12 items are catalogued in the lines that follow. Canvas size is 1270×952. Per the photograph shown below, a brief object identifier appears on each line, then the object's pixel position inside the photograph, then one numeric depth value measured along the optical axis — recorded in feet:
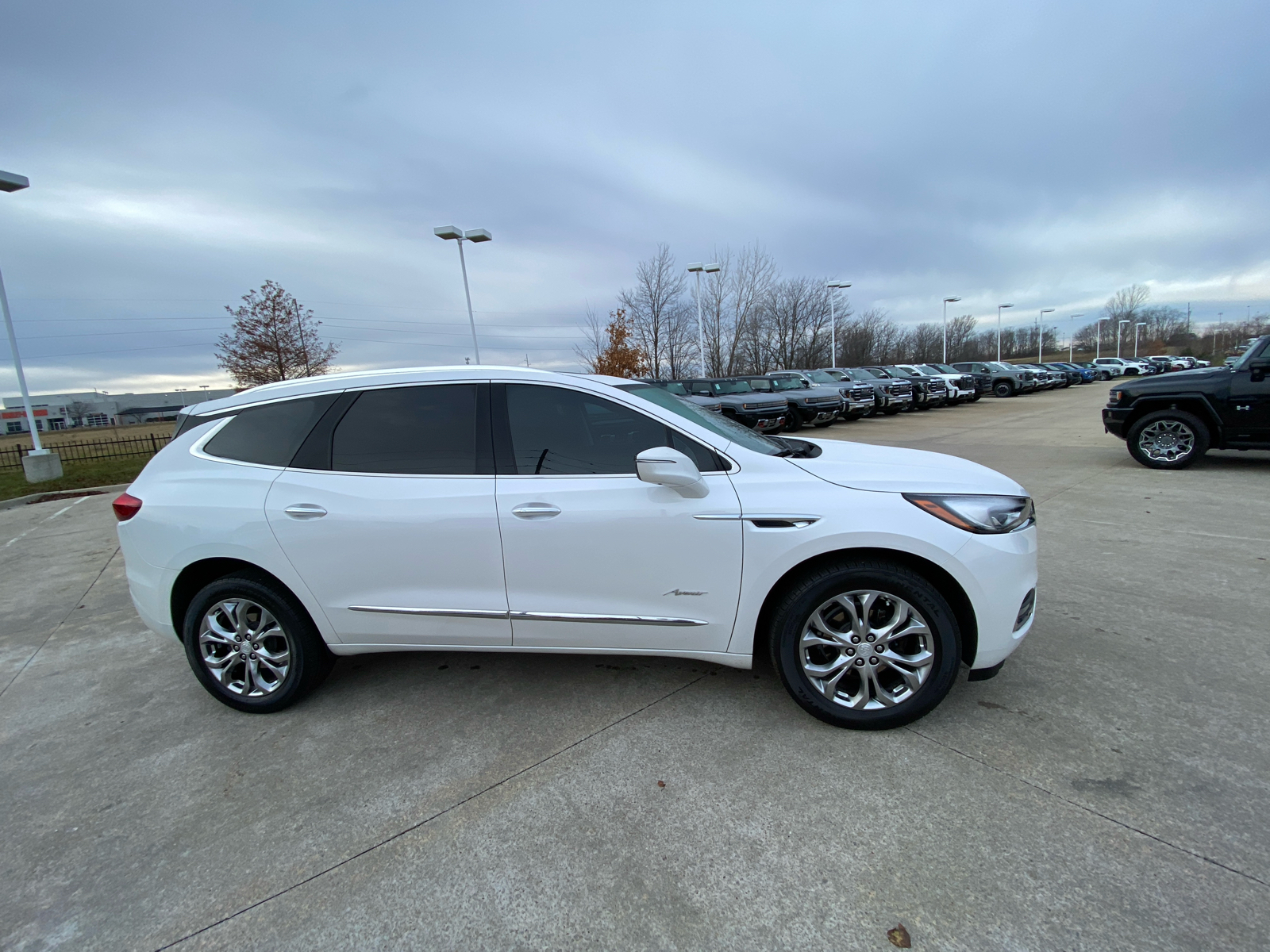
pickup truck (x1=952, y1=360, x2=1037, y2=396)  102.58
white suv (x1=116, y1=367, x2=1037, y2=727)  8.78
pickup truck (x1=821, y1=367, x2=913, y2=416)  71.05
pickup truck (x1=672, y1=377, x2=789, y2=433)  52.24
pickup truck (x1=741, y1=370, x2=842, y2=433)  56.59
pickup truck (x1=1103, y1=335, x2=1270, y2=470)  25.40
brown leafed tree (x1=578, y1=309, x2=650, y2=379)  96.12
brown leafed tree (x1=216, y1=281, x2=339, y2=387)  65.57
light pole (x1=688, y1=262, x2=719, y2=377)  92.32
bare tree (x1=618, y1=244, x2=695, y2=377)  108.17
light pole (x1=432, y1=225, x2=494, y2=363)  59.52
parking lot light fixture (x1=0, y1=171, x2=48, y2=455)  42.19
